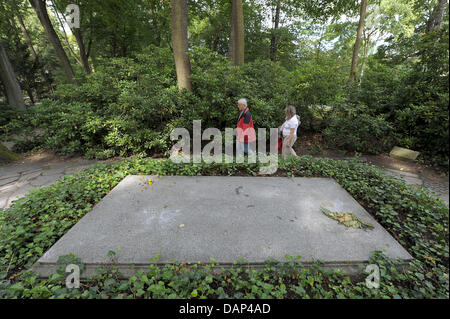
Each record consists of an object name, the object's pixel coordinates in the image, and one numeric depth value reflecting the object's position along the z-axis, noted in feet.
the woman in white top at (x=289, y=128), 14.67
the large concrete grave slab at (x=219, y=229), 6.90
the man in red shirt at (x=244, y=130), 14.73
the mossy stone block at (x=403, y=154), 9.99
